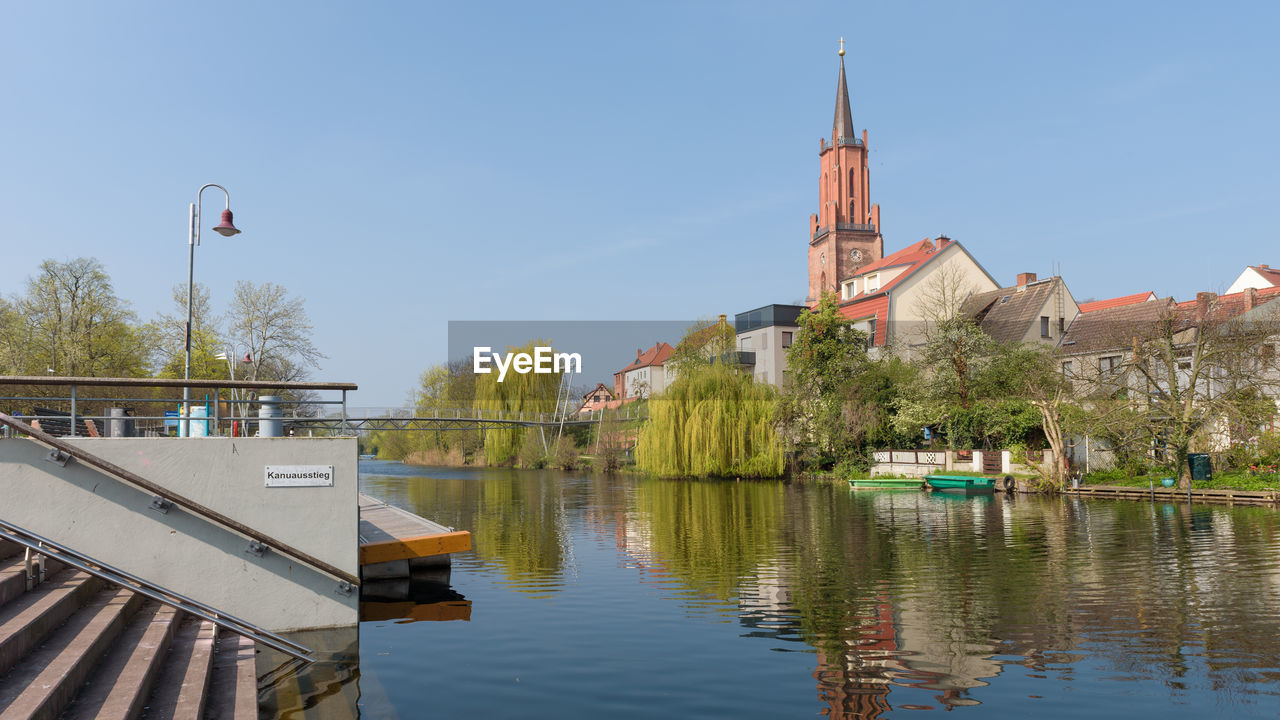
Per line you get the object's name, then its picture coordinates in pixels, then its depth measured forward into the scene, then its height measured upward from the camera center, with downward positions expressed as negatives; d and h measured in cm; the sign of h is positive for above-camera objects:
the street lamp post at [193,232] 1588 +374
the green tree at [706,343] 6312 +612
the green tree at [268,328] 4616 +546
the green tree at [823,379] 4741 +235
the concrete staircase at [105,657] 582 -185
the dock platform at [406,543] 1315 -193
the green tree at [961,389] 4222 +143
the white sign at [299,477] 1008 -60
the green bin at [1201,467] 3203 -203
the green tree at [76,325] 4097 +527
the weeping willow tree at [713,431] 4794 -58
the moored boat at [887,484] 4122 -320
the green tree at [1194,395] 3194 +71
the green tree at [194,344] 4397 +449
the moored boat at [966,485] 3794 -307
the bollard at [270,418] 1044 +11
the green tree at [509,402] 6862 +174
